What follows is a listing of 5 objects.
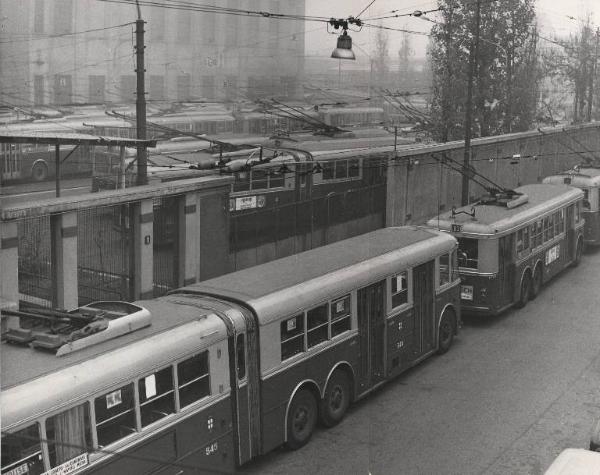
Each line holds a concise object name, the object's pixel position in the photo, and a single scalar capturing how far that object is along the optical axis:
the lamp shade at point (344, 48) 11.66
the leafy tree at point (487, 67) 25.55
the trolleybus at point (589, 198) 20.08
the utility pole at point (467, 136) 18.95
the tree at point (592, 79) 28.83
